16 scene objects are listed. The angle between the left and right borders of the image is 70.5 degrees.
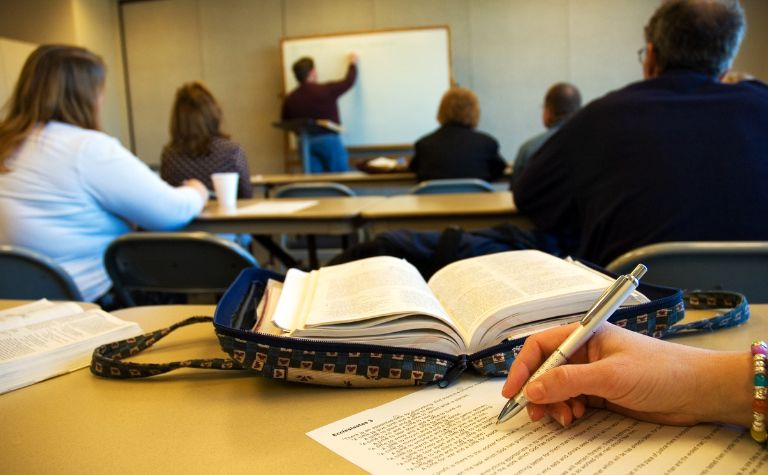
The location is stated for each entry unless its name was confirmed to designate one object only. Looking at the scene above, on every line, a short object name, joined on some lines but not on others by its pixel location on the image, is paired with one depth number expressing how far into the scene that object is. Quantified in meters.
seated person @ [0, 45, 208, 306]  1.68
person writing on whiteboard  5.92
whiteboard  6.50
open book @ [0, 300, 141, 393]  0.64
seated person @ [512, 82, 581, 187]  3.47
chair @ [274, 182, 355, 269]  3.14
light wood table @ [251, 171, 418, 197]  3.83
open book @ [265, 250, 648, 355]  0.59
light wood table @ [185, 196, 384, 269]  2.02
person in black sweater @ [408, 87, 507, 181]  3.61
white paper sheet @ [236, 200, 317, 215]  2.09
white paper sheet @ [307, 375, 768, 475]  0.42
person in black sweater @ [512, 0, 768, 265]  1.24
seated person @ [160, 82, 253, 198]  2.79
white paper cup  2.23
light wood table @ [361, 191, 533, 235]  1.99
